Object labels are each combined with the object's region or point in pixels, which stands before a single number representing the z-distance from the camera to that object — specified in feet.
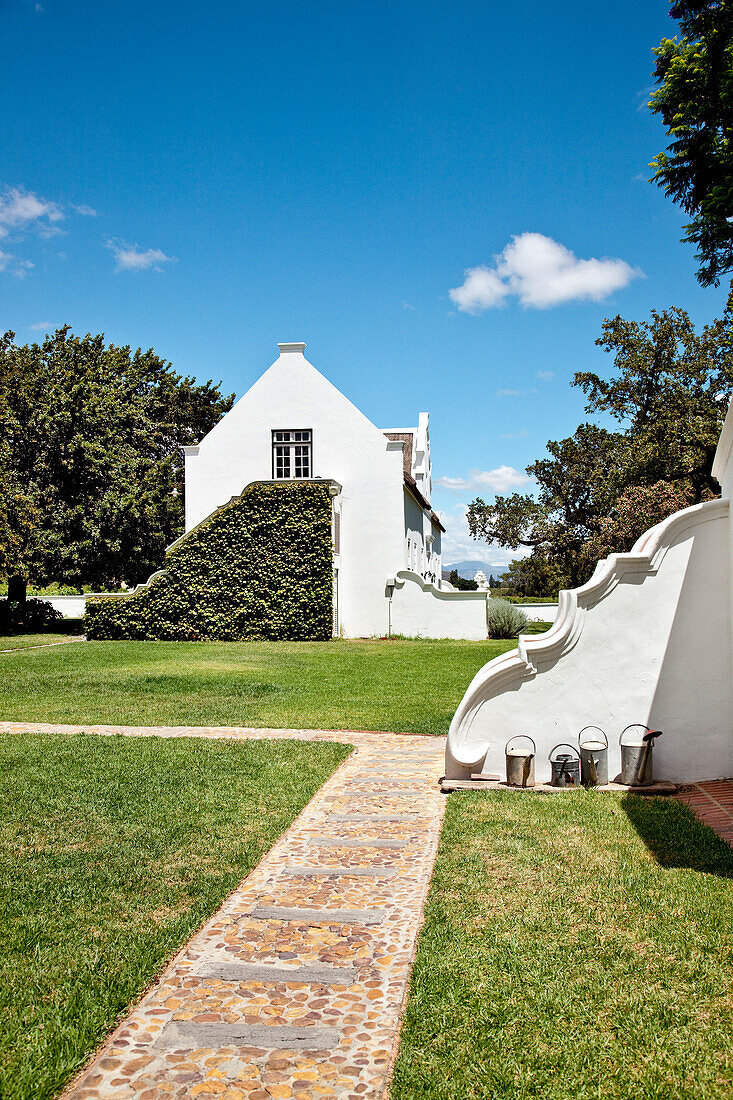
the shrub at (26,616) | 98.07
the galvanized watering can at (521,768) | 26.40
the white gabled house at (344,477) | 90.33
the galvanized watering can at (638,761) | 25.94
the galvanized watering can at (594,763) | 26.40
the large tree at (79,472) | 97.66
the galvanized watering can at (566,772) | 26.53
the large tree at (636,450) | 96.27
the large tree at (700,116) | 44.14
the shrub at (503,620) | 95.20
